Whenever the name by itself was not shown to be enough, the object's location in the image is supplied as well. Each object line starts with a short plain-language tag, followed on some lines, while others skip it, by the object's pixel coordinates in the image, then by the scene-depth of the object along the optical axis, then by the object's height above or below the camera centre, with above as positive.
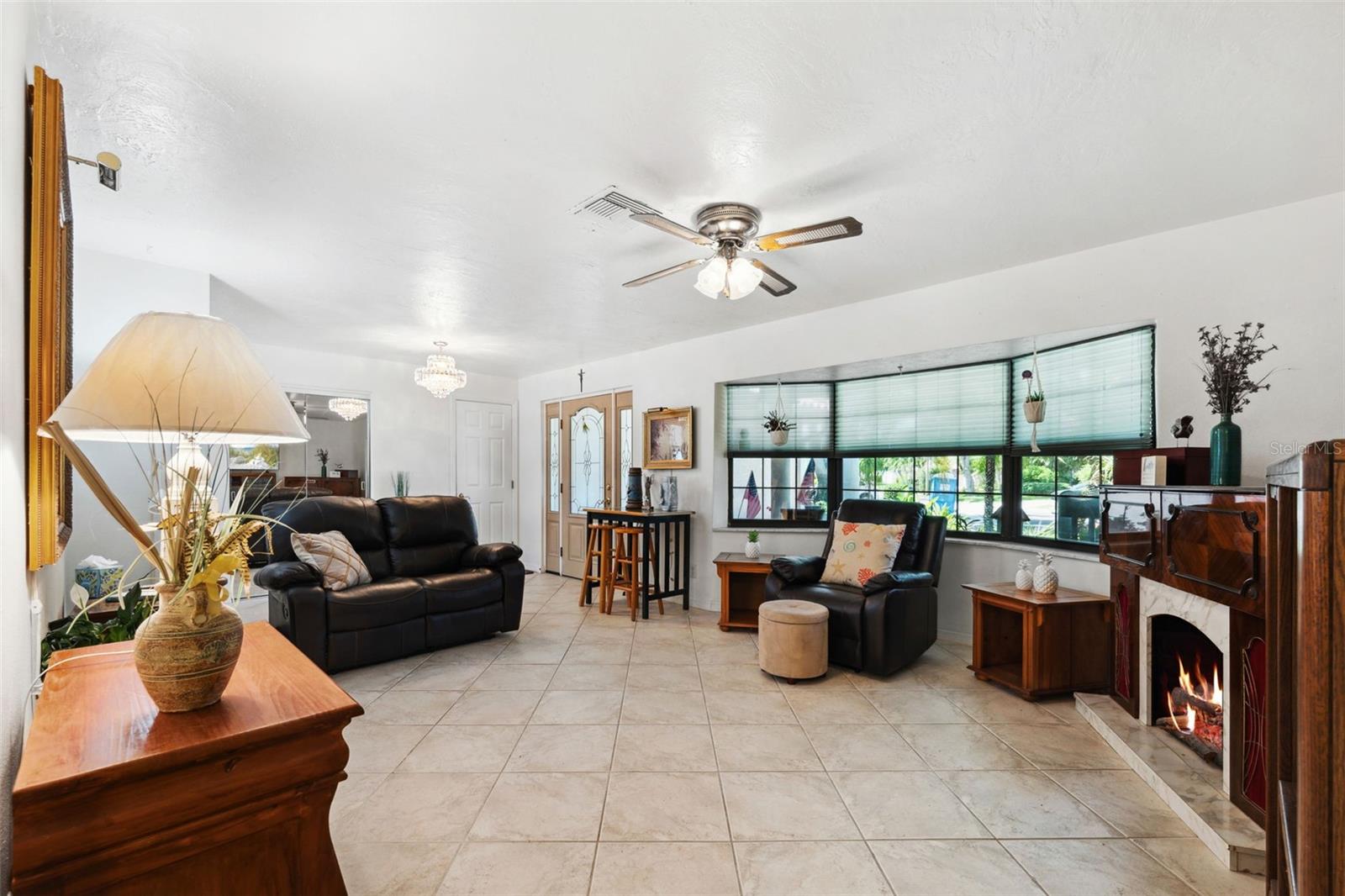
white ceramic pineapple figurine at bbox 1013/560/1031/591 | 3.40 -0.74
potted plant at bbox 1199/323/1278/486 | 2.35 +0.29
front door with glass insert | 6.38 -0.18
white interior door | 7.04 -0.18
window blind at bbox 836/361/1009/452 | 4.18 +0.31
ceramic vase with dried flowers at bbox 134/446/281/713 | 1.13 -0.32
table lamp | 1.13 +0.11
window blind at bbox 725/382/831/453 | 5.11 +0.31
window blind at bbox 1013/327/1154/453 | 3.27 +0.34
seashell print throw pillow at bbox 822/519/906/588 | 3.90 -0.69
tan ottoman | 3.42 -1.12
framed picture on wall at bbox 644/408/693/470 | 5.45 +0.11
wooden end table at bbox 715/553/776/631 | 4.55 -1.13
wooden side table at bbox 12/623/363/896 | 0.92 -0.59
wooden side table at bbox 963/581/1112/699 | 3.13 -1.03
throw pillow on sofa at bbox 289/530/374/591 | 3.68 -0.70
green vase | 2.34 +0.00
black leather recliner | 3.50 -0.93
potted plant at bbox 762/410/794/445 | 5.05 +0.19
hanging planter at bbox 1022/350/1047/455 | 3.70 +0.28
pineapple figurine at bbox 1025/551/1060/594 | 3.27 -0.71
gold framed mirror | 1.30 +0.34
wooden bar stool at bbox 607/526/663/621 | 4.97 -0.97
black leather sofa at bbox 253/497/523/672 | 3.50 -0.91
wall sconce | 1.84 +0.89
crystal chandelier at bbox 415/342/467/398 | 4.87 +0.61
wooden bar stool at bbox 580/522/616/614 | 5.17 -1.00
